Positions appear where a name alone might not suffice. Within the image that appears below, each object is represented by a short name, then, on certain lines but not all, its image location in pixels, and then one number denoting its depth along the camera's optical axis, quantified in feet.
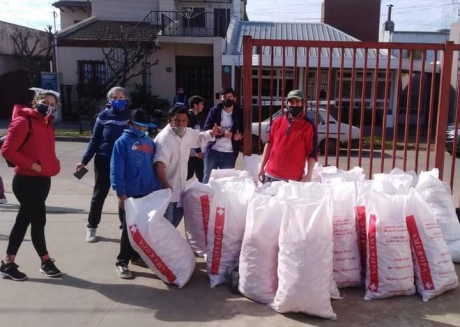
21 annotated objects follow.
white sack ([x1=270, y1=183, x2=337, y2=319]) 10.37
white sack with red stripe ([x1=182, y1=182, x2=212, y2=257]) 13.65
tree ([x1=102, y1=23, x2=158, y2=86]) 61.11
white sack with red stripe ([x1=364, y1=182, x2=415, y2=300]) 11.28
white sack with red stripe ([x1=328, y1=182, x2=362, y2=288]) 11.85
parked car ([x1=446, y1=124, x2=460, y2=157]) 38.58
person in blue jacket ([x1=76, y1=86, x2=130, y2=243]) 15.03
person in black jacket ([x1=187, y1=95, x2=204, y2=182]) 18.61
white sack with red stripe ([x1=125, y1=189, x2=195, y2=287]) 11.82
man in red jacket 13.71
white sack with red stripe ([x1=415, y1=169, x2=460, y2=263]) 13.76
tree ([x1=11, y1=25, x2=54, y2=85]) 64.13
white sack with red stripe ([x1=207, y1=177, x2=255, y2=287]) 12.32
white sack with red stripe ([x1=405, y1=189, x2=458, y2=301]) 11.46
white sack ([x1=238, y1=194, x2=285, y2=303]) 11.16
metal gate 15.26
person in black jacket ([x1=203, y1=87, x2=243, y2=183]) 16.85
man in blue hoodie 12.58
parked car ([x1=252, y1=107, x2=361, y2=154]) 36.89
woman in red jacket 11.86
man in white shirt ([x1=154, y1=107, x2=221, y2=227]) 13.17
